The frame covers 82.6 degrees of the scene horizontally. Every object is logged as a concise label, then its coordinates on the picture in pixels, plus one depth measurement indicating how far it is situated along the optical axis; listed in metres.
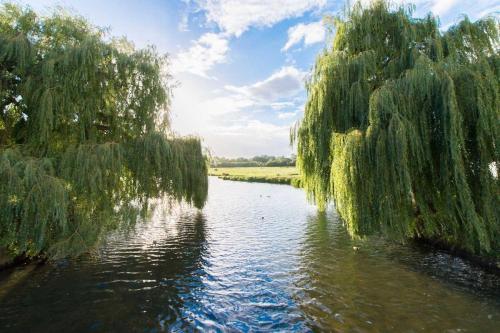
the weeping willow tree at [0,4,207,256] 8.45
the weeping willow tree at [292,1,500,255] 8.14
